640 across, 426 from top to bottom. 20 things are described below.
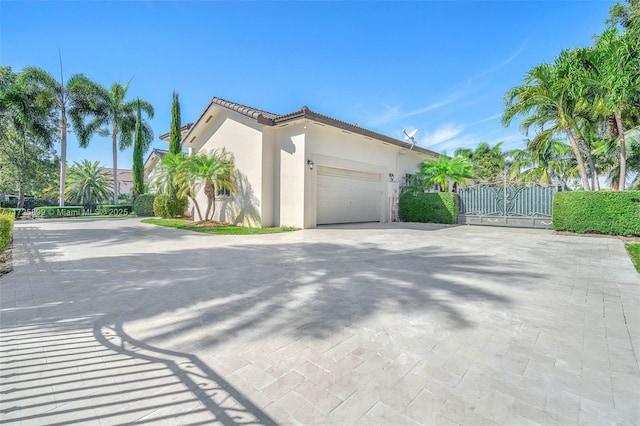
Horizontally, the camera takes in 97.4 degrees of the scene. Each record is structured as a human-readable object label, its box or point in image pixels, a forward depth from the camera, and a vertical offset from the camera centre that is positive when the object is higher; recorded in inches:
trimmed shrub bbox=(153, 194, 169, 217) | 718.5 +13.1
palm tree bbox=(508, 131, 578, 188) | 868.0 +163.3
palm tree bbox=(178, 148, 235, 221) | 526.0 +74.0
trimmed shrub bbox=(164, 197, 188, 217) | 707.4 +10.8
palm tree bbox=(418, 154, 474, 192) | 642.8 +91.9
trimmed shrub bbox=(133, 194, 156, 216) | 834.2 +18.2
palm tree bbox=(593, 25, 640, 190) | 321.7 +172.1
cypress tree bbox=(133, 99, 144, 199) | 954.1 +167.9
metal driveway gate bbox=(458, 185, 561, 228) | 521.0 +11.1
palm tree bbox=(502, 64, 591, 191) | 422.9 +174.3
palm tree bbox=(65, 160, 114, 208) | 1298.0 +121.9
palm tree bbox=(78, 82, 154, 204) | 898.1 +305.3
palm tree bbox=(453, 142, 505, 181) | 1149.1 +227.0
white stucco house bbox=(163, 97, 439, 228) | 487.2 +89.1
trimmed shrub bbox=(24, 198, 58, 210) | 1228.3 +31.3
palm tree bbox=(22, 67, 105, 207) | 786.2 +334.0
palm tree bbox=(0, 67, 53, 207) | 705.6 +255.9
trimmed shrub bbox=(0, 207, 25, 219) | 825.5 -7.0
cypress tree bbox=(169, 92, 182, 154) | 759.1 +220.2
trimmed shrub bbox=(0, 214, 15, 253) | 252.4 -18.9
